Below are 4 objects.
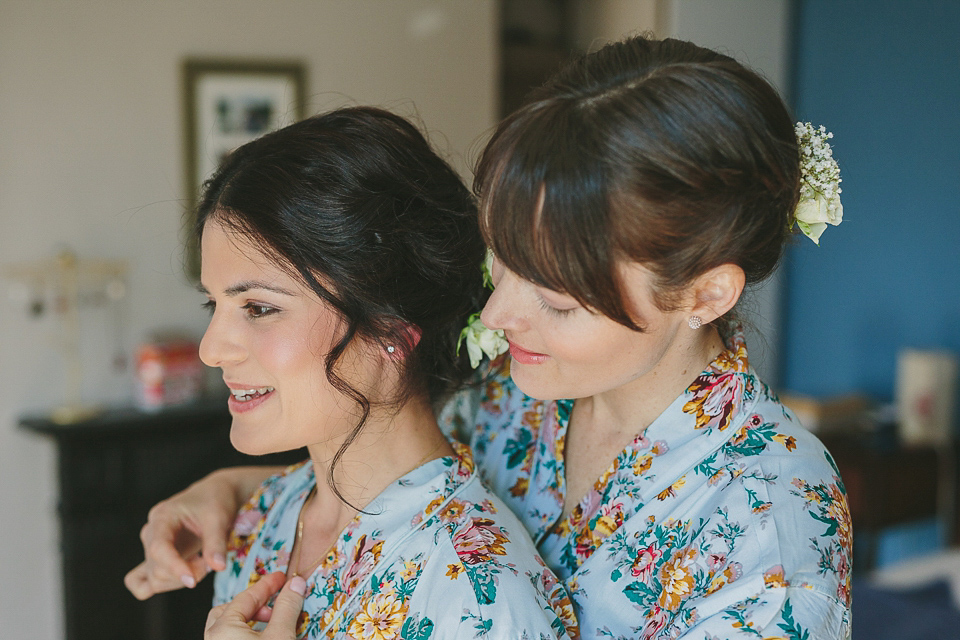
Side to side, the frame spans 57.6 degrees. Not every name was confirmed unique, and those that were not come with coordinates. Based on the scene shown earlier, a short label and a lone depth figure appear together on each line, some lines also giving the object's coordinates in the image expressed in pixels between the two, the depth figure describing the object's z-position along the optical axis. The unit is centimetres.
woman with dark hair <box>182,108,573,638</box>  112
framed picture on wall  330
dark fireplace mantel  295
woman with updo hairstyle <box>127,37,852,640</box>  97
